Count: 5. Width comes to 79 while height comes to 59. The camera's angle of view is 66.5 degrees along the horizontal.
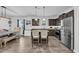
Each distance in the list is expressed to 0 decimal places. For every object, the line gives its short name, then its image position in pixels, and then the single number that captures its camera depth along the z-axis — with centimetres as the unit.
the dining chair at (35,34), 387
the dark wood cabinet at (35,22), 720
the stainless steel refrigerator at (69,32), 302
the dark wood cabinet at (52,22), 734
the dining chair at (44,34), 386
